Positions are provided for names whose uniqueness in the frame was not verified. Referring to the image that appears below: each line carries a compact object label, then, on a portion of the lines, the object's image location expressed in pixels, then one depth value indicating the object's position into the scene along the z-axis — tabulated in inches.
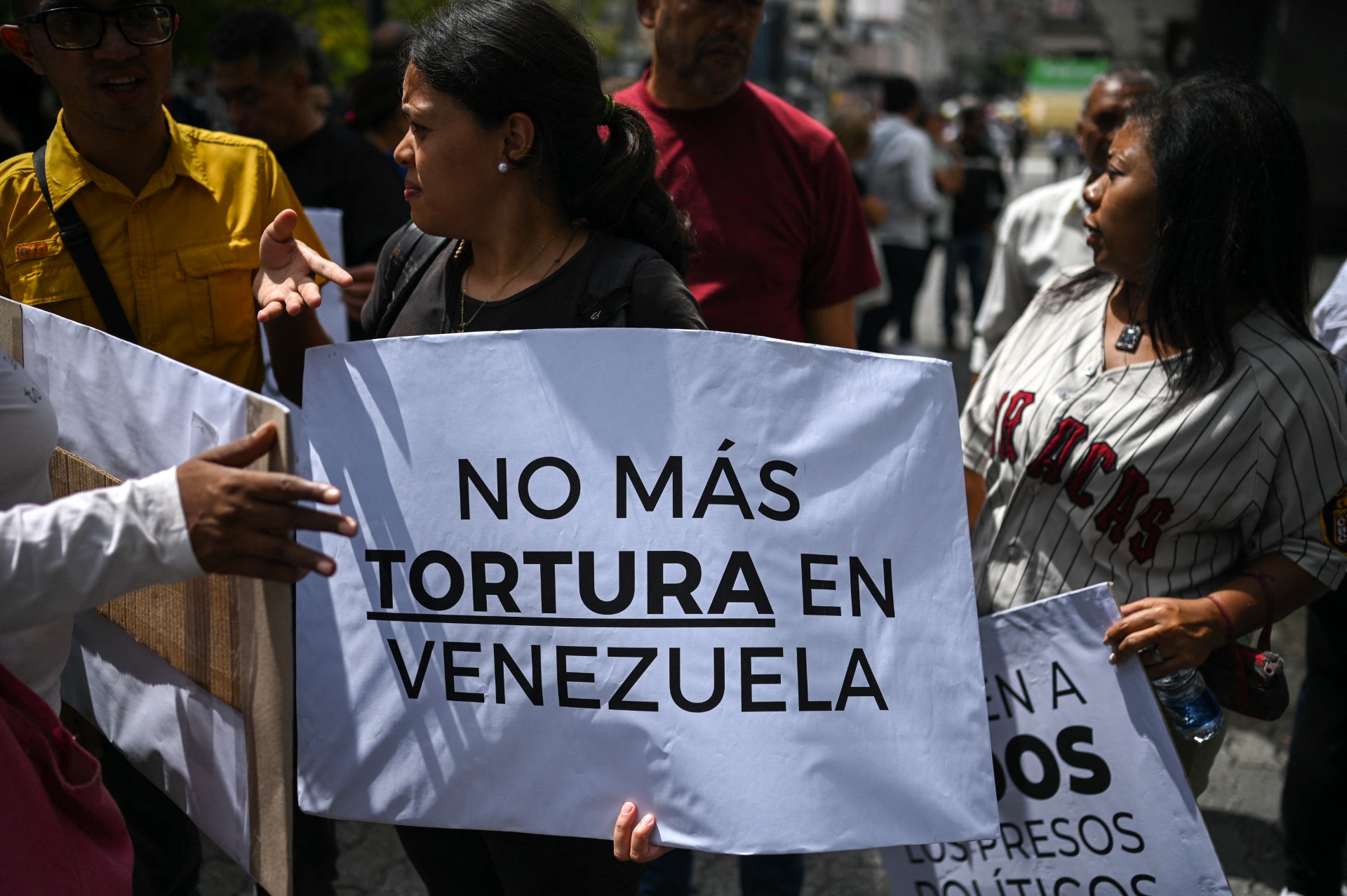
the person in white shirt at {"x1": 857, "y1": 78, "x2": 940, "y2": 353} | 339.6
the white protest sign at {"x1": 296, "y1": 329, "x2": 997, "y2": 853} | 67.8
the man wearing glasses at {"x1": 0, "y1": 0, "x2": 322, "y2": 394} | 84.3
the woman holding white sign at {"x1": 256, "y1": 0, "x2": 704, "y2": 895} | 72.6
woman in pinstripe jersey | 80.4
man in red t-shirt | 112.1
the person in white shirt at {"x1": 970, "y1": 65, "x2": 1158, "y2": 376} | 153.4
